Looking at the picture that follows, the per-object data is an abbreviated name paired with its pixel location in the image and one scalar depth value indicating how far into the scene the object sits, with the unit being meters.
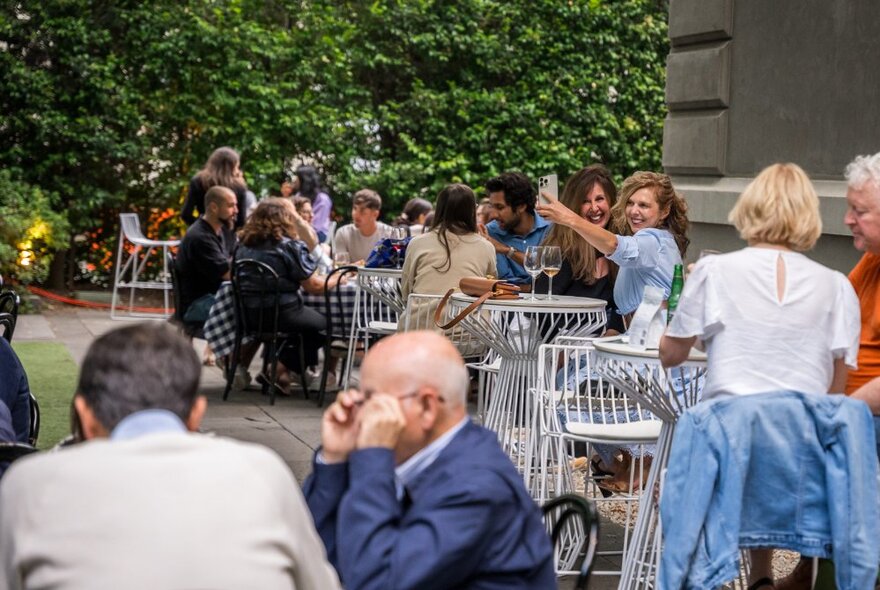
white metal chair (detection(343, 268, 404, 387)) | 9.05
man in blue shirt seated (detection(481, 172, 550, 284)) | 8.15
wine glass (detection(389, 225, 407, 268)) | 9.34
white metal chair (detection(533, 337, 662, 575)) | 5.13
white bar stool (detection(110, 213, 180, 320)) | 16.36
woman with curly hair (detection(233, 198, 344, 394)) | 10.04
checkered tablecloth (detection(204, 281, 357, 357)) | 10.22
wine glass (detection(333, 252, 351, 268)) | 11.85
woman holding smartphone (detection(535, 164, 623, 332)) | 6.99
